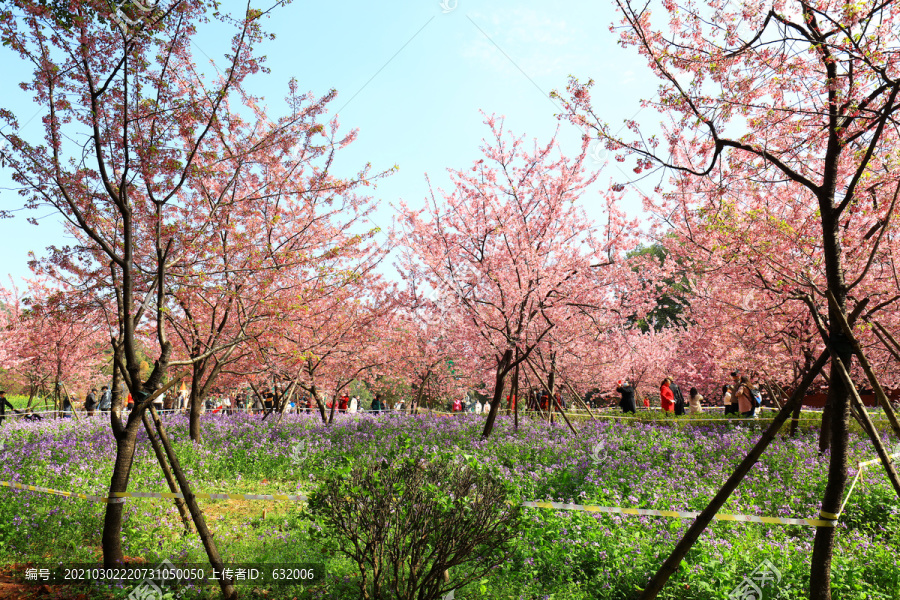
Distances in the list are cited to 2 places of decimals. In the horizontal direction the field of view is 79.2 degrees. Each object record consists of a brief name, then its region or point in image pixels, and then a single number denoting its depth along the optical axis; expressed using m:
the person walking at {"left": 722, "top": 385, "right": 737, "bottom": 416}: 17.33
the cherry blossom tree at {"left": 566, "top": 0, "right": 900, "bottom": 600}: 3.68
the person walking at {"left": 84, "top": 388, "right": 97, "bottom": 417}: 18.12
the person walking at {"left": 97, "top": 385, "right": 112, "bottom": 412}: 17.34
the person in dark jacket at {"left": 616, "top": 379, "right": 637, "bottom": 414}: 18.62
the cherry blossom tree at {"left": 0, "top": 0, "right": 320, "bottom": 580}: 4.63
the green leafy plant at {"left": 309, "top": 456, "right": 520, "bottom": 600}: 3.66
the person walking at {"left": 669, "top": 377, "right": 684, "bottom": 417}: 20.33
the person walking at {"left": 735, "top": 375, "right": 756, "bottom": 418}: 14.94
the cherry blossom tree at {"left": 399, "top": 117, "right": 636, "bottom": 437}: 11.28
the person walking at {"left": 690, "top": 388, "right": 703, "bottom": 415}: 19.05
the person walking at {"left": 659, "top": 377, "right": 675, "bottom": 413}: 17.55
